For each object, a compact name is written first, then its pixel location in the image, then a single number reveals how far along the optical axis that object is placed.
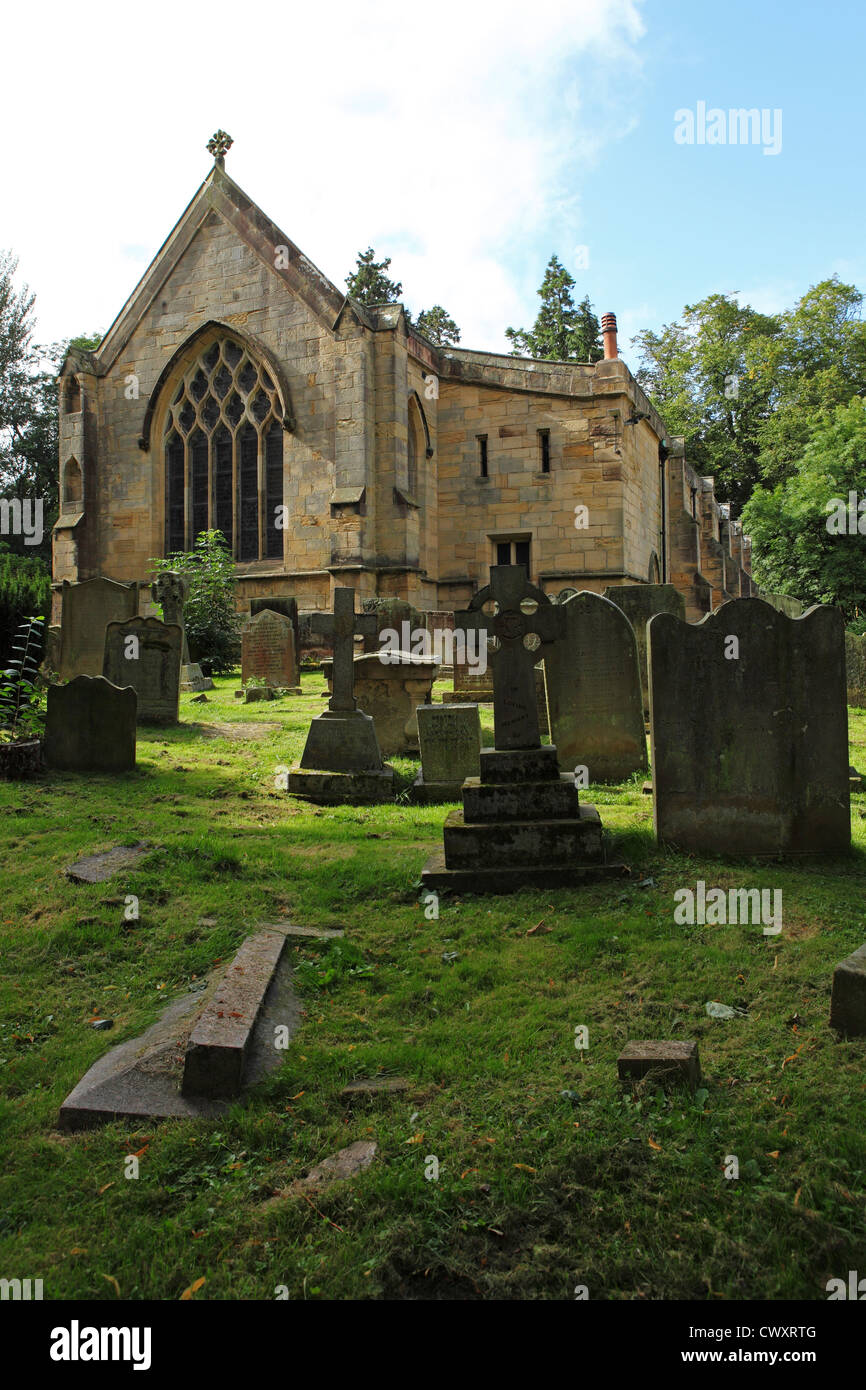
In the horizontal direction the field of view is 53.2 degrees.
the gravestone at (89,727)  8.27
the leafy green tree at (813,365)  35.78
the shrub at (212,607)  18.61
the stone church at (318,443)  19.42
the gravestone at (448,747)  7.65
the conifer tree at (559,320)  39.47
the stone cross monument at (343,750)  7.77
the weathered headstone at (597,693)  7.94
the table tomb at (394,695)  9.53
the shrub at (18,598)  16.22
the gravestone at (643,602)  10.30
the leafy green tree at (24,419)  39.19
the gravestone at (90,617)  12.98
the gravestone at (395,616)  12.52
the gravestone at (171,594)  13.70
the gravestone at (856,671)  13.30
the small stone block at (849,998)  3.33
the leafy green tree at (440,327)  40.81
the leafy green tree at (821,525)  24.12
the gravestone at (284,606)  16.47
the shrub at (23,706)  8.17
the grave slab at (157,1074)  3.11
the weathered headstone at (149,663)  10.77
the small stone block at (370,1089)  3.19
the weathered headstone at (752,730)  5.45
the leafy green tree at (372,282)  36.53
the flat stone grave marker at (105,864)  5.27
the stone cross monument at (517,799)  5.25
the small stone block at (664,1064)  3.07
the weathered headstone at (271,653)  14.89
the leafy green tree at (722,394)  42.75
